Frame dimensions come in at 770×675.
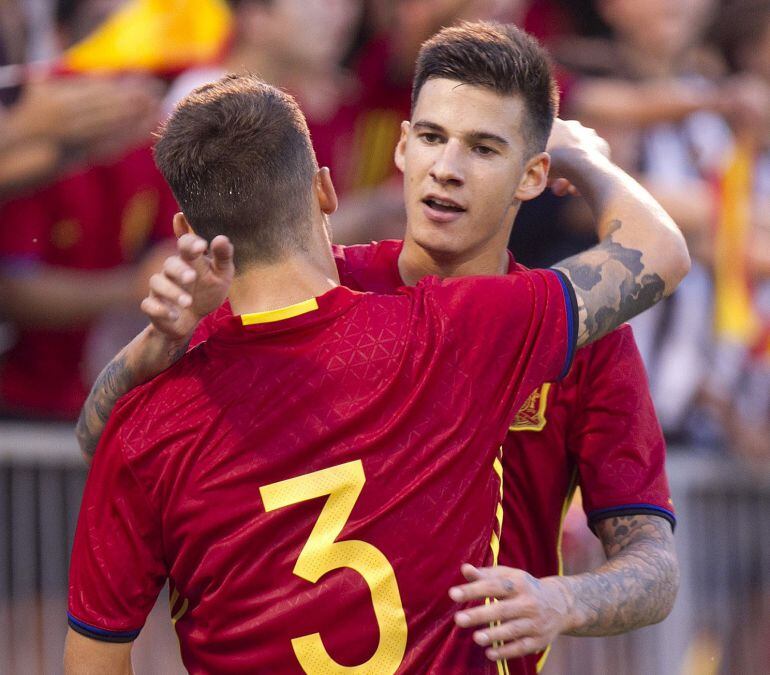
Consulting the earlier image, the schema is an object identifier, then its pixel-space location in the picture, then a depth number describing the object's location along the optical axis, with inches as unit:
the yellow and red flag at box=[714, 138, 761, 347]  703.7
